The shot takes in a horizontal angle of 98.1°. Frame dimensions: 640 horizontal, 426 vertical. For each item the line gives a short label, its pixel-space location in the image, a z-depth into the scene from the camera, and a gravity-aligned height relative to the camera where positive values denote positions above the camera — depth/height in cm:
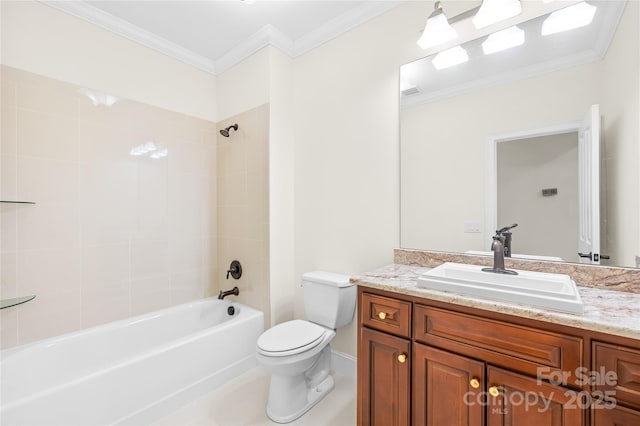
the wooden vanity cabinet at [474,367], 84 -57
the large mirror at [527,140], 119 +37
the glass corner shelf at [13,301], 152 -51
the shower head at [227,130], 245 +73
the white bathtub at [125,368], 135 -94
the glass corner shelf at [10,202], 160 +6
